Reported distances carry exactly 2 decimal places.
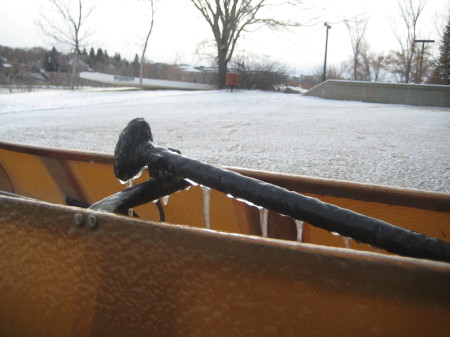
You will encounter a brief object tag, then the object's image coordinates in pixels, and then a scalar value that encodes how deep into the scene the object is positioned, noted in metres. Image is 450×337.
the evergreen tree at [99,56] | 66.36
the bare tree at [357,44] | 25.77
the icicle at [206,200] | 0.98
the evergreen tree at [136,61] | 63.38
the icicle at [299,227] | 0.87
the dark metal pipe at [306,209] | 0.63
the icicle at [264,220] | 0.99
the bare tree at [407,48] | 21.48
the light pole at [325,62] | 18.94
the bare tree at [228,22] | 16.19
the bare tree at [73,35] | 17.72
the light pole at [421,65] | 21.25
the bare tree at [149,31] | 16.75
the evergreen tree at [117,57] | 72.04
